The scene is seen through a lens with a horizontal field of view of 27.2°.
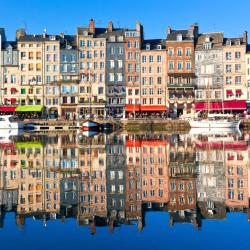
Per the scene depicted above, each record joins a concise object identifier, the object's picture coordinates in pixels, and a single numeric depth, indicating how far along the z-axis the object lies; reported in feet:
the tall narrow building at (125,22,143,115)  242.78
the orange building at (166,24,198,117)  237.66
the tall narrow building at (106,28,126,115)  243.19
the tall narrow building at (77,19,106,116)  243.81
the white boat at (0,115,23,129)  209.77
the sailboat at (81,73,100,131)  207.21
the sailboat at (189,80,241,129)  199.41
